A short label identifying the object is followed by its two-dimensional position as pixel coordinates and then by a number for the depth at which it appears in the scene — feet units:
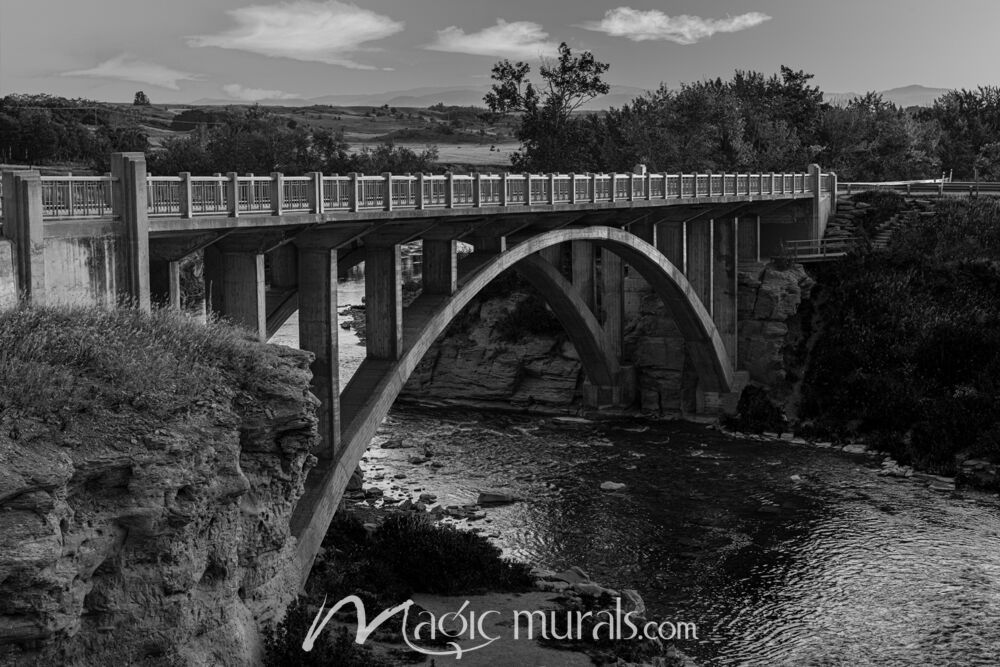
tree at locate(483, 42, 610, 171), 247.50
